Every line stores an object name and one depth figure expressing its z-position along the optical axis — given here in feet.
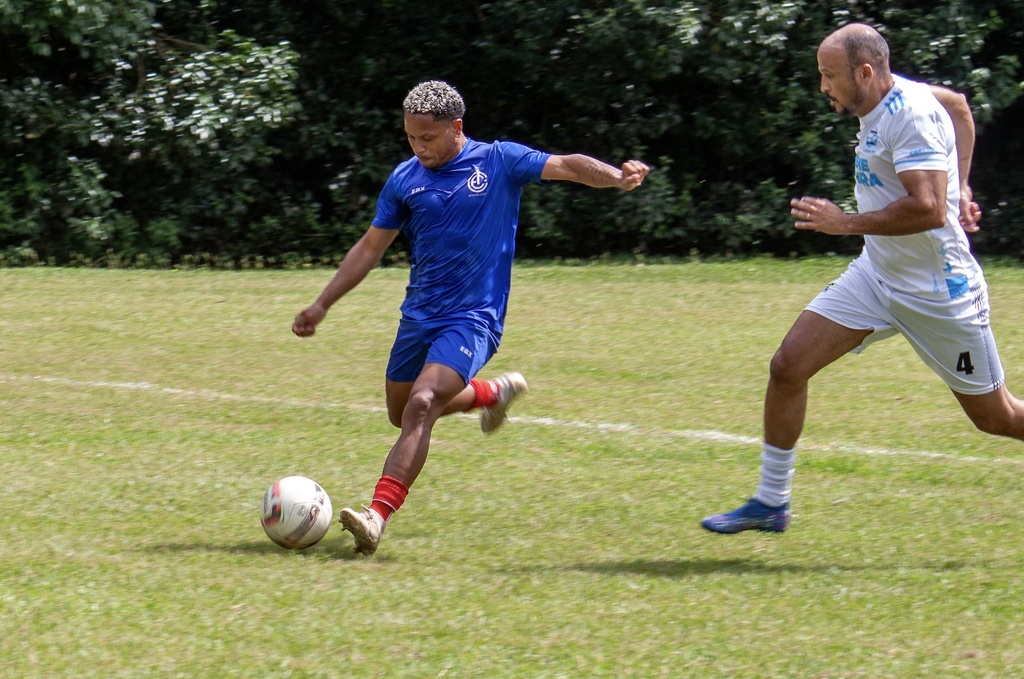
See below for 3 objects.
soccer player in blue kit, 38.50
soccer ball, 36.96
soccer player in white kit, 34.19
